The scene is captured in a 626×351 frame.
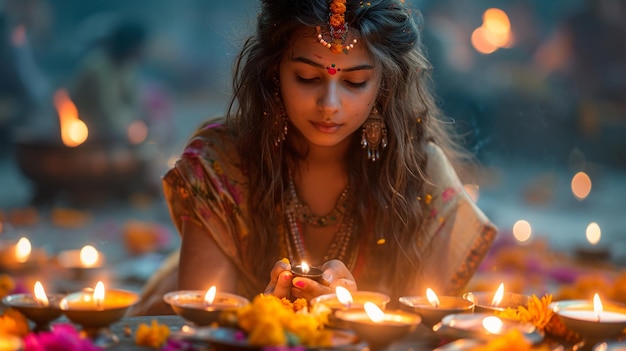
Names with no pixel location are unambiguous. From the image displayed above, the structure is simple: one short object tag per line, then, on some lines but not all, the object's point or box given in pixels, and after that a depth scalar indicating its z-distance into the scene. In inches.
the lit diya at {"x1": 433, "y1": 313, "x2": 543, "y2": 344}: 66.4
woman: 102.5
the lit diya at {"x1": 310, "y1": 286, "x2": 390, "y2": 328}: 71.9
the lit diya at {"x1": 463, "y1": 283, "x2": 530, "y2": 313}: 80.3
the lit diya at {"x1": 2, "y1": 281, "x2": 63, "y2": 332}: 68.7
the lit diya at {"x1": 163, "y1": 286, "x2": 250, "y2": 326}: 68.4
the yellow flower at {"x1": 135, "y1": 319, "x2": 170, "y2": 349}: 68.0
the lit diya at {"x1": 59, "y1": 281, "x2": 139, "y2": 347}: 67.0
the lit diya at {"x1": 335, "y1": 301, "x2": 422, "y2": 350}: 65.2
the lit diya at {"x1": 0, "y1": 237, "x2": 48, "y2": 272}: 162.1
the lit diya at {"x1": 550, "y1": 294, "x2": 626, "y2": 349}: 70.7
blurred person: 331.9
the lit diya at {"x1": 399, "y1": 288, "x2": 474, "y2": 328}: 73.0
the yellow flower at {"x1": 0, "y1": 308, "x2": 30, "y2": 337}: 67.9
